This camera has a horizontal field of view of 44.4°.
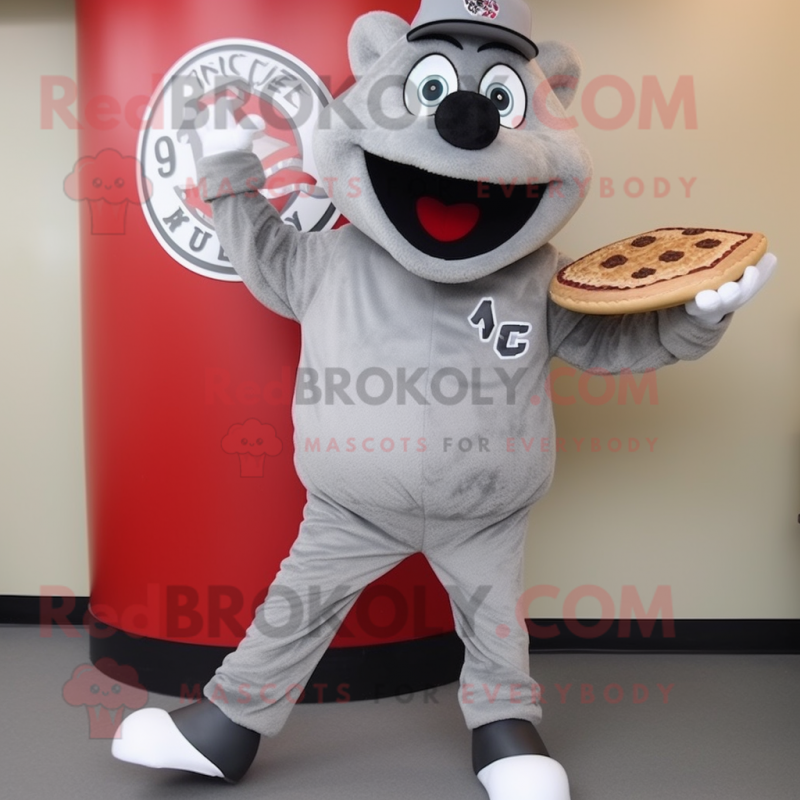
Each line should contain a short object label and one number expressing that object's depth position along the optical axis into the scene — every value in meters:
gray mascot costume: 1.42
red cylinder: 1.74
